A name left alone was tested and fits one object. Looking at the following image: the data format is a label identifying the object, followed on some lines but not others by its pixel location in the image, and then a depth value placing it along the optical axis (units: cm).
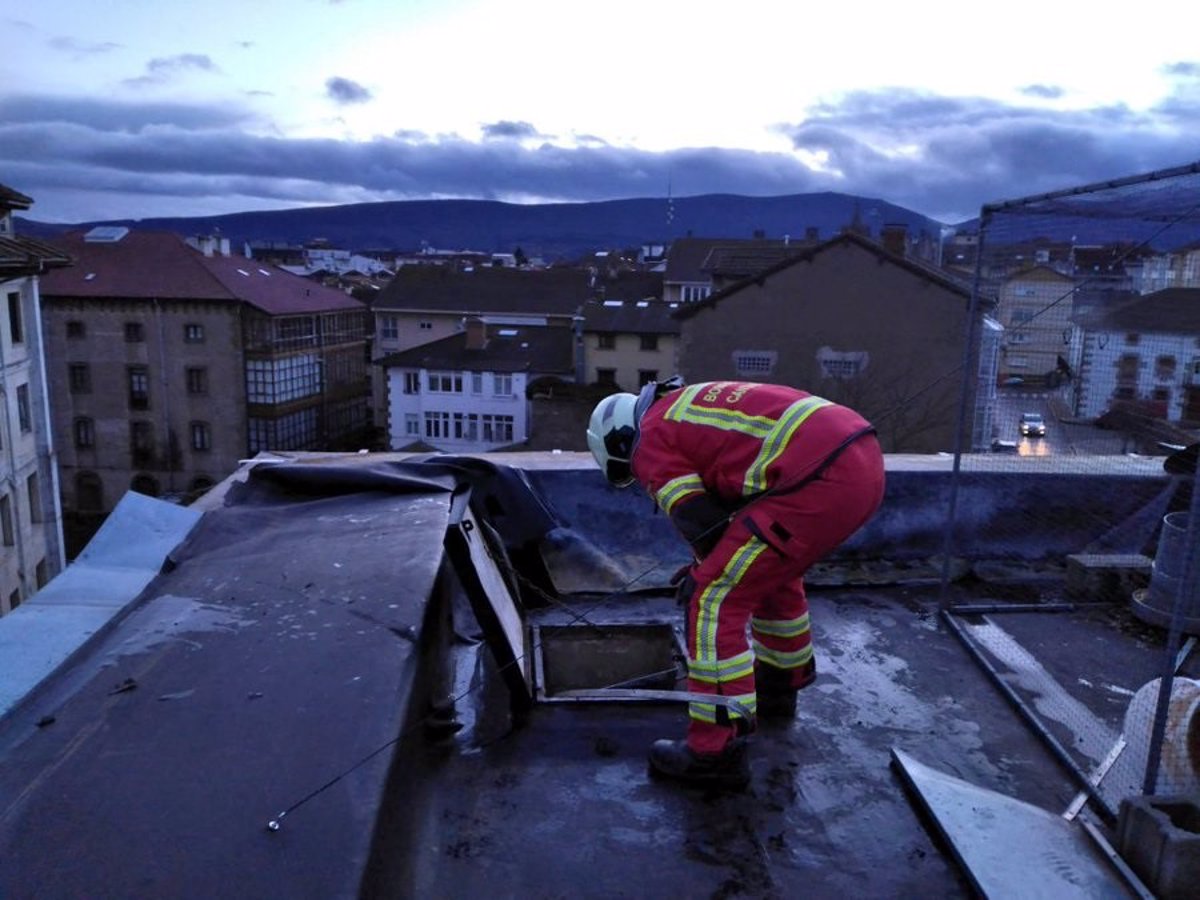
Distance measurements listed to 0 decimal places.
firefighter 325
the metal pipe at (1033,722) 328
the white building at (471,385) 3822
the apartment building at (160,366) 3919
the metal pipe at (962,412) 471
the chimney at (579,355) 3862
